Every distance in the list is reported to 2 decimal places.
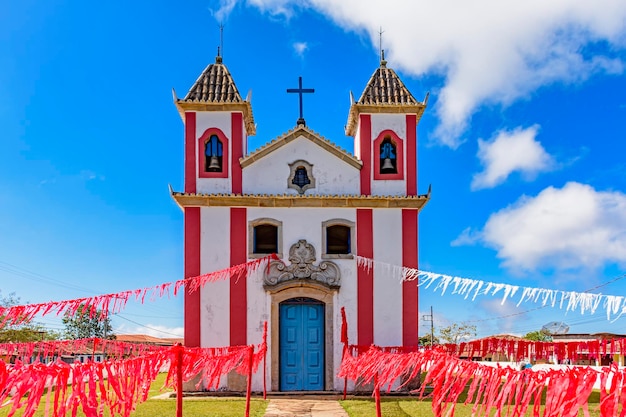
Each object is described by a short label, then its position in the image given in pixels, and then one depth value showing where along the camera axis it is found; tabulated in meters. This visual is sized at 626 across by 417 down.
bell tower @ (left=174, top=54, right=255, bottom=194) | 15.20
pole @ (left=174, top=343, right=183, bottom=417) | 6.28
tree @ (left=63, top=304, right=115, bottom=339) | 42.53
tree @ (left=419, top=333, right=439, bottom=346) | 51.92
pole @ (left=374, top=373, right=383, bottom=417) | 7.84
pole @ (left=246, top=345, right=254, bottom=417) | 9.50
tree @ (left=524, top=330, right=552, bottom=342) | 50.30
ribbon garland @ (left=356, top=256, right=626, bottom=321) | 5.80
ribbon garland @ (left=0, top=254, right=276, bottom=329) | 8.24
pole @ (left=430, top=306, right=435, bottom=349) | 46.67
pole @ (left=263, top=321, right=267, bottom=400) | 13.12
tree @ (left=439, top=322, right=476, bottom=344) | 44.88
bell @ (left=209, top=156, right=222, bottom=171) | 15.29
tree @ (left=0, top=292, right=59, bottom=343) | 28.00
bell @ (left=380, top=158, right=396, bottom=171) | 15.45
